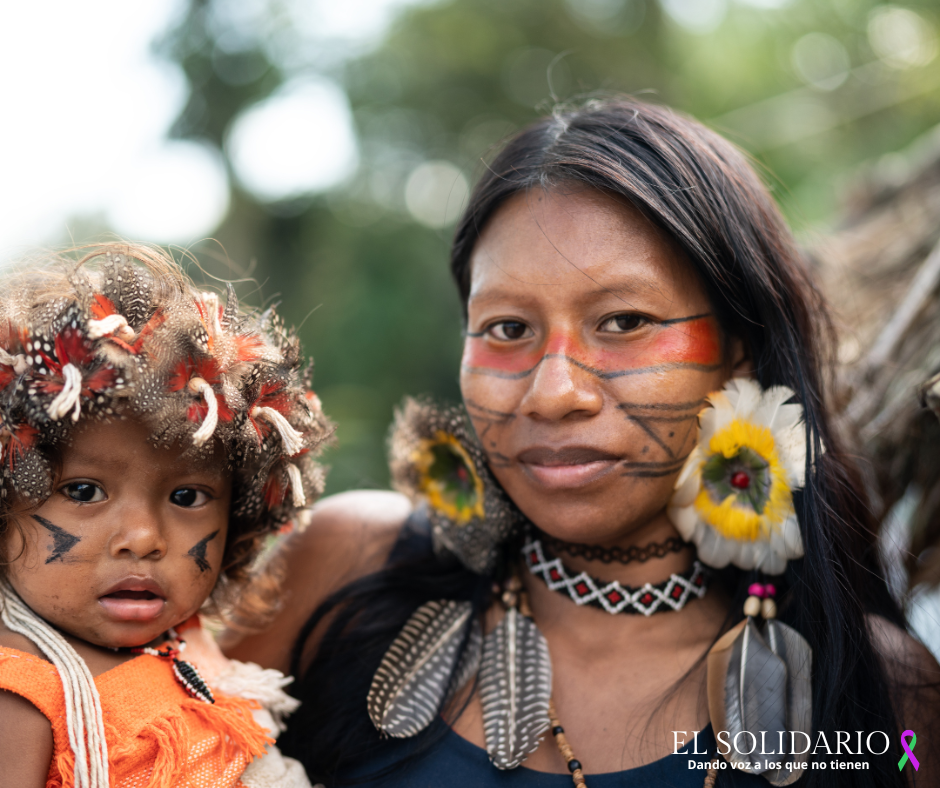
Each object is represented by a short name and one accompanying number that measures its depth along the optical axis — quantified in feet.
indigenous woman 2.57
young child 2.34
